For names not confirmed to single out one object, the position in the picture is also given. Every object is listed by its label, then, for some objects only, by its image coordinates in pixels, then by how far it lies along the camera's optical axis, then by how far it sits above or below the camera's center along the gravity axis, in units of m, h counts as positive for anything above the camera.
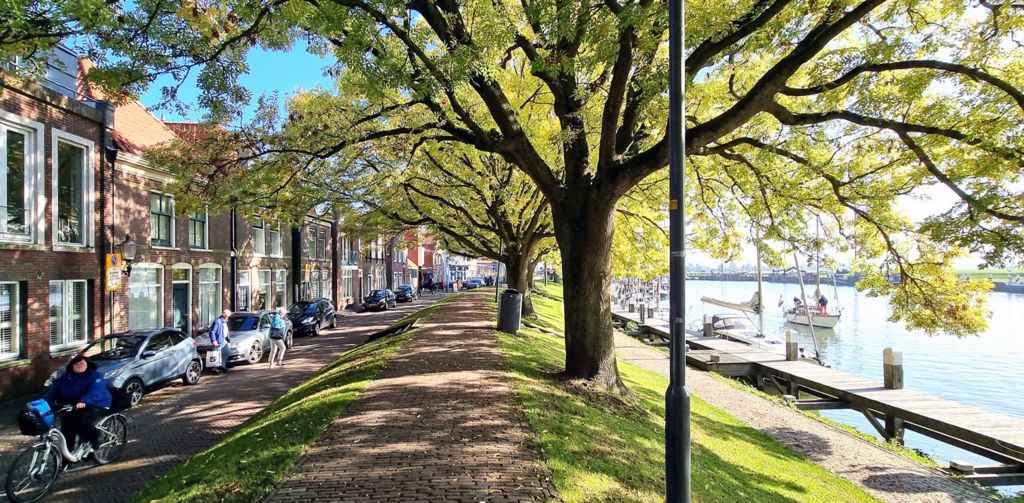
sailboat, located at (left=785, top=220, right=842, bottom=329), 42.59 -4.99
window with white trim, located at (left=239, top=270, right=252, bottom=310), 25.09 -1.43
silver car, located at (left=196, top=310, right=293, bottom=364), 15.76 -2.38
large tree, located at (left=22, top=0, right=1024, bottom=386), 7.05 +2.51
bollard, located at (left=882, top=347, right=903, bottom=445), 16.69 -3.62
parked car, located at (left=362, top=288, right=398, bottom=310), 36.66 -2.81
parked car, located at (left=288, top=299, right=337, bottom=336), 23.12 -2.51
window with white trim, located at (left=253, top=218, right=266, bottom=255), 26.81 +1.23
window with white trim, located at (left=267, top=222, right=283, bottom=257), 28.92 +0.99
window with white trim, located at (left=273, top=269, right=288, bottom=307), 29.38 -1.57
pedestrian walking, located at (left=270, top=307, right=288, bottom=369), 15.25 -2.13
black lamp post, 4.57 -0.29
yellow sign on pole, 13.88 -0.30
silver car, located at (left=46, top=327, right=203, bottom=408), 10.93 -2.22
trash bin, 16.42 -1.61
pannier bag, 6.93 -2.08
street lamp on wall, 15.09 +0.38
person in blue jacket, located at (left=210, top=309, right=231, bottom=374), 14.78 -2.20
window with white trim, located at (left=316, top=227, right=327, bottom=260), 35.94 +1.20
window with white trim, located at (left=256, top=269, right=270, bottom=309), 27.20 -1.62
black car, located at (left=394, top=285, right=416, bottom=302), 46.56 -2.98
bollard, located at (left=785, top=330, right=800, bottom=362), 22.27 -3.92
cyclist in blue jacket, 7.36 -1.94
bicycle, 6.39 -2.61
